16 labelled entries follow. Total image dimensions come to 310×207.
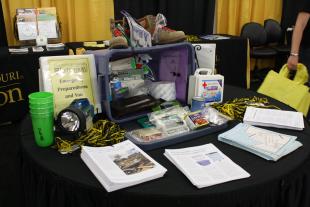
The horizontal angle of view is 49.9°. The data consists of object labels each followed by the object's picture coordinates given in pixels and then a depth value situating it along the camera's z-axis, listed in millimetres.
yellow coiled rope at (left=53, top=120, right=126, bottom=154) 1147
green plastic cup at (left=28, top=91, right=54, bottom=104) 1113
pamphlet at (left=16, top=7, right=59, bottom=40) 2855
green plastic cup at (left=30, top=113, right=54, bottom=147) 1126
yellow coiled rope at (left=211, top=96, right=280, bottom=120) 1428
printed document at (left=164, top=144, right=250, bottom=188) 973
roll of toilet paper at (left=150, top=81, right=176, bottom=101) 1513
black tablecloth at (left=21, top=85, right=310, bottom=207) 920
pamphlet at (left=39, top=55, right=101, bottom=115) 1281
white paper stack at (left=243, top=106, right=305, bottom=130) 1321
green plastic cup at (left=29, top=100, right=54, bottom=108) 1108
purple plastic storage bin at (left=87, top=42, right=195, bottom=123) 1289
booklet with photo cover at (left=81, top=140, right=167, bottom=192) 940
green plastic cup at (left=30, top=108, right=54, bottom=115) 1113
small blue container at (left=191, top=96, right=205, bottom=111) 1426
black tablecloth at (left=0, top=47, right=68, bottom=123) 2641
